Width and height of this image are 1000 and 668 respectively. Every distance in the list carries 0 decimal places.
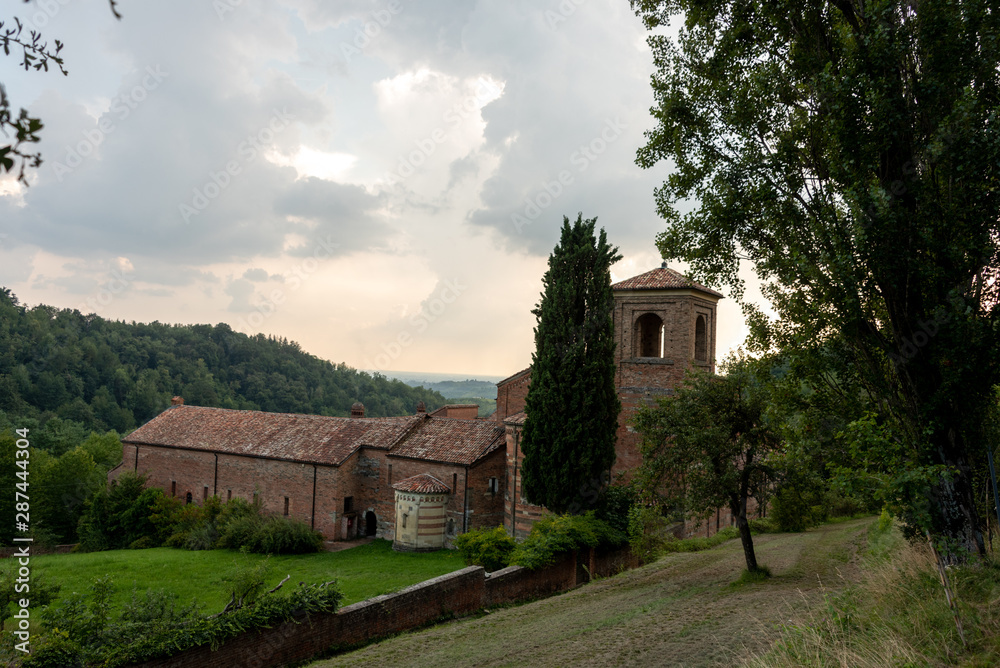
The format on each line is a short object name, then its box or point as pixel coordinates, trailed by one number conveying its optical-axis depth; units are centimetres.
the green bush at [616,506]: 1975
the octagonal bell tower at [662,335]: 2147
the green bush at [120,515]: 2959
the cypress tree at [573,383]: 2038
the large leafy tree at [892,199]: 727
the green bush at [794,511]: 2286
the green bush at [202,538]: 2612
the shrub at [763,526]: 2397
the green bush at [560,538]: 1688
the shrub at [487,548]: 1739
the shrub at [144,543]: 2862
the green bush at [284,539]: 2439
